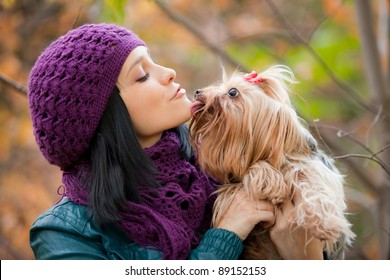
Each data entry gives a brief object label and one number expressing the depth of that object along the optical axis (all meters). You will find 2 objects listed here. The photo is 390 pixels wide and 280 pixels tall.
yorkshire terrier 4.61
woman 4.59
